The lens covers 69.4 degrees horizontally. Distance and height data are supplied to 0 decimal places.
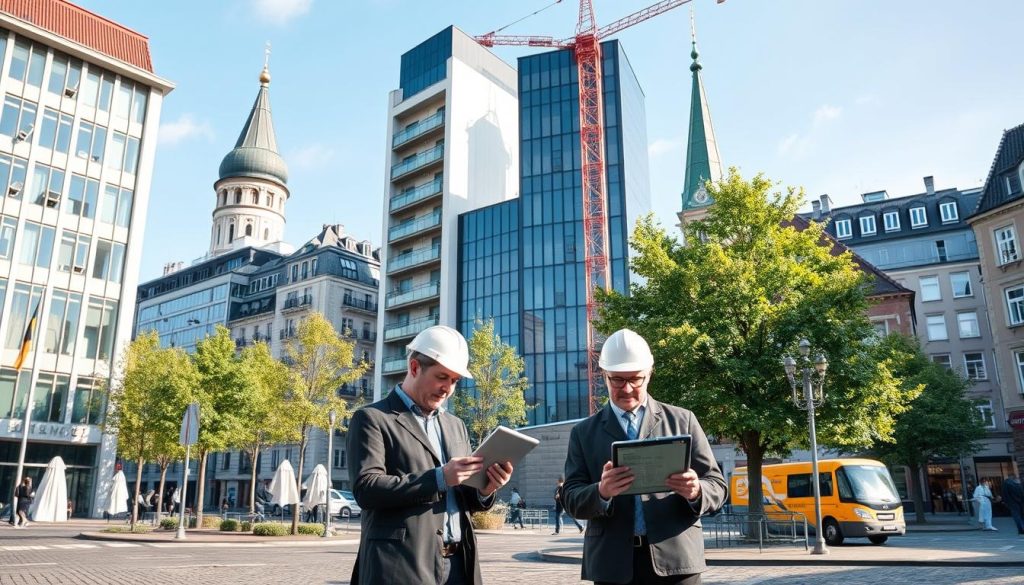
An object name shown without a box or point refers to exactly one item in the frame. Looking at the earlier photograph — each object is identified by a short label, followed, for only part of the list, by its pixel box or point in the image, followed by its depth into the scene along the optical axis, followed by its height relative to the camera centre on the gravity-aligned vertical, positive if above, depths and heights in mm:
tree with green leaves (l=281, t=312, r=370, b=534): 29938 +4300
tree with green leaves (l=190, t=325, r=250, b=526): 27625 +2855
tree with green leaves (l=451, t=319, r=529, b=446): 41219 +4744
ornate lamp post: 16233 +2145
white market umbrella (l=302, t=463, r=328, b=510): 25453 -425
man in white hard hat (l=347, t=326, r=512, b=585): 3424 -15
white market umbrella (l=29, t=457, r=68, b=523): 23812 -630
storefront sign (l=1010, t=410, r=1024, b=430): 31672 +2361
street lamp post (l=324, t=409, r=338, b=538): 23683 -1070
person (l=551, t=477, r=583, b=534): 26500 -1839
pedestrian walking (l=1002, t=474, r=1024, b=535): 21922 -652
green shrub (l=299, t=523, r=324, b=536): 24531 -1734
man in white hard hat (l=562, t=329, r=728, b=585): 3725 -101
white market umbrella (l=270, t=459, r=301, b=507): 23703 -428
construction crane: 57062 +23538
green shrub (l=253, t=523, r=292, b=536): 23328 -1668
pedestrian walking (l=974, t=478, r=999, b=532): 25461 -970
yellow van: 19109 -644
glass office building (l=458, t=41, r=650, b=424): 57438 +19042
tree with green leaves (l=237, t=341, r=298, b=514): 29391 +3006
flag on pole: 31375 +5465
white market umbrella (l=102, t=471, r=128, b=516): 26000 -724
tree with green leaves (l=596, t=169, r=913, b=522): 19688 +3679
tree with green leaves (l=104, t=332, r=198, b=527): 27906 +2982
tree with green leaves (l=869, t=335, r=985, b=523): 31297 +2158
